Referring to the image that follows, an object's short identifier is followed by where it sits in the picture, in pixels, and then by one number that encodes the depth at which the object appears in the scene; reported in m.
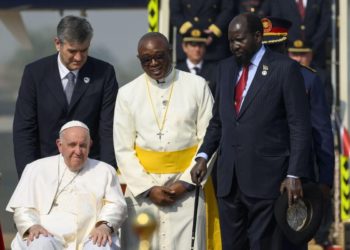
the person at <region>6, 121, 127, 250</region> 17.23
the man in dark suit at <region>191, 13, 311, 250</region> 16.52
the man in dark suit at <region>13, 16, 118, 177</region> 18.39
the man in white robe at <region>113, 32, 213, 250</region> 17.86
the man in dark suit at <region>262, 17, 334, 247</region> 17.31
